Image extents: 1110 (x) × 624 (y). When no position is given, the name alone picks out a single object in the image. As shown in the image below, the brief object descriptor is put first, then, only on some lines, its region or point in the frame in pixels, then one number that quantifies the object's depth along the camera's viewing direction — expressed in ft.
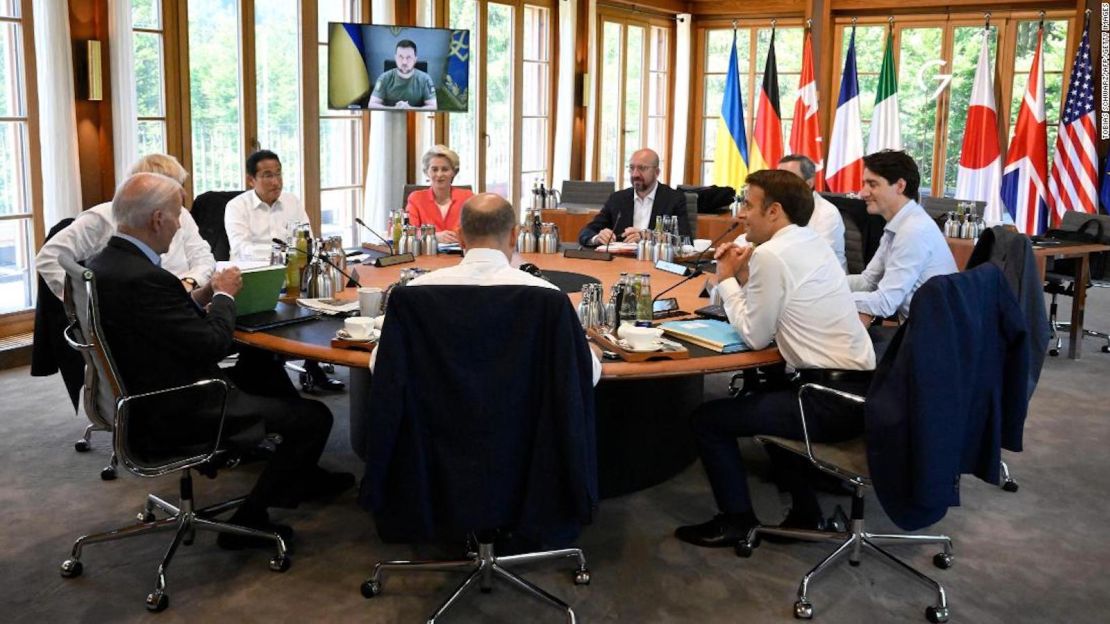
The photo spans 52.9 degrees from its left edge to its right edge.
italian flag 32.17
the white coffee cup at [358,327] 10.60
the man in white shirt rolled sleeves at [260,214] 16.63
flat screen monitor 23.18
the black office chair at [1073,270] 21.61
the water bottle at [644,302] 12.06
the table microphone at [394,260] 15.67
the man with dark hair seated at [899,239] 13.69
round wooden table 10.31
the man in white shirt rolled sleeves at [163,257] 12.51
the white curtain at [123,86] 19.09
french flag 32.58
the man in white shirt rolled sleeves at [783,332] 10.73
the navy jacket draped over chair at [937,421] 9.20
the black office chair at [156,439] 9.55
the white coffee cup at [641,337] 10.39
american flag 28.94
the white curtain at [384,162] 25.22
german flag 33.65
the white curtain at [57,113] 18.38
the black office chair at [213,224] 17.70
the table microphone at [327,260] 12.96
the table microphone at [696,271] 13.26
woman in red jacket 19.04
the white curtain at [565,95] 30.73
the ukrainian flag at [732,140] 34.47
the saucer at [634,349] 10.28
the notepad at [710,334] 10.89
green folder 11.71
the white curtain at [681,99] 36.19
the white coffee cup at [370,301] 11.46
